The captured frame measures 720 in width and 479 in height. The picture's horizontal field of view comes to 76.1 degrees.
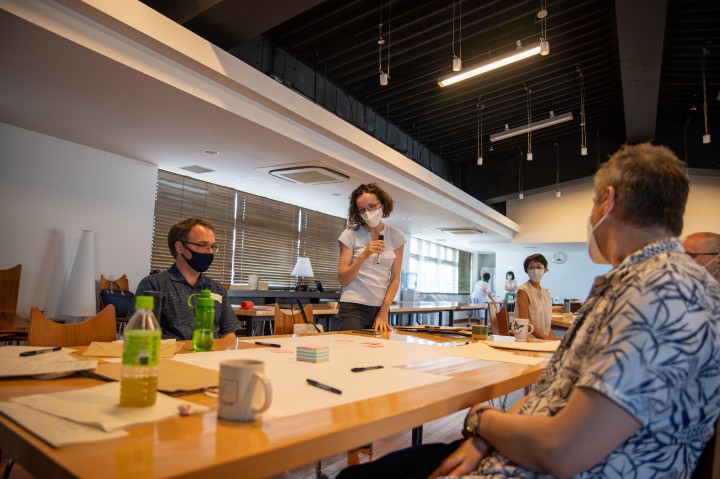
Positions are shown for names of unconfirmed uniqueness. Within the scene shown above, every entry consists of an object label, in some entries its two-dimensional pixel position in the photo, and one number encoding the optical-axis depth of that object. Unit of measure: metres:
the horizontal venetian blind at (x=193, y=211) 6.33
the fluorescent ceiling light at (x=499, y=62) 4.68
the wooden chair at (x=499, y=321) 2.95
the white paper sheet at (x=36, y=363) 0.96
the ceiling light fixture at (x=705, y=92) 6.26
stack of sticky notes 1.26
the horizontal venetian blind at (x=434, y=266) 12.92
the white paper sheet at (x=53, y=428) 0.62
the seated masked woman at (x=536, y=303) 3.50
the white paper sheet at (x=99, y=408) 0.70
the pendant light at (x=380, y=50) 4.79
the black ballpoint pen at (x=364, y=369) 1.17
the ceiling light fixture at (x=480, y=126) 7.64
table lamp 7.67
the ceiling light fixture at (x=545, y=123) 7.03
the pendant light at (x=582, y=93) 6.97
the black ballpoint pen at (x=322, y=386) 0.94
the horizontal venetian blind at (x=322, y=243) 8.92
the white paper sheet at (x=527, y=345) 1.79
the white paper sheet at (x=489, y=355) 1.51
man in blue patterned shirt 0.73
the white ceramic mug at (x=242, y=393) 0.74
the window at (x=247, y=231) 6.46
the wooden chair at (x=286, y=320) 2.33
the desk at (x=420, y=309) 5.84
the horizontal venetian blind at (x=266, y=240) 7.55
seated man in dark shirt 2.04
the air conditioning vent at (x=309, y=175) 5.83
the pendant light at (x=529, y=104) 7.20
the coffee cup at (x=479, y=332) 2.03
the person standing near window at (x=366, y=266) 2.52
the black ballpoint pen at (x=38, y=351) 1.14
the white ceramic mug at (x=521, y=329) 2.18
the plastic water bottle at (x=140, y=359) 0.79
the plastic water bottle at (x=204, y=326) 1.40
